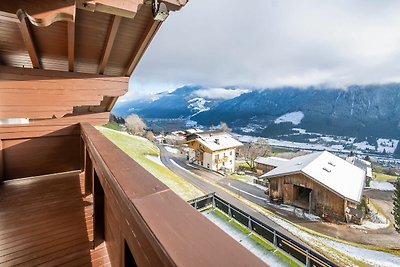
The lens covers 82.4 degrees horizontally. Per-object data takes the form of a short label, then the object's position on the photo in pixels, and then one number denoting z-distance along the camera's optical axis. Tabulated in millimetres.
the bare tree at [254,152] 32906
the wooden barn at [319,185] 13977
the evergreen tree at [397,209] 14485
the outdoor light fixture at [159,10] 1844
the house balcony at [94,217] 637
